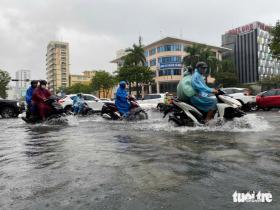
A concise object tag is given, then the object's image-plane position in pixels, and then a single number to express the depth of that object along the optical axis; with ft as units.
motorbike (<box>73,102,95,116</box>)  58.85
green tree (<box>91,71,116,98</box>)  257.34
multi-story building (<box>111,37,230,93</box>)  246.68
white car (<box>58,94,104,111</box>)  77.77
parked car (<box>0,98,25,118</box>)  67.26
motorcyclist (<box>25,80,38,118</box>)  43.33
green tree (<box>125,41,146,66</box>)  203.21
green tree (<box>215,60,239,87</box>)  241.14
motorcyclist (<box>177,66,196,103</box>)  29.31
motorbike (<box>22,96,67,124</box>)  41.73
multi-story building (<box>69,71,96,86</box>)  507.22
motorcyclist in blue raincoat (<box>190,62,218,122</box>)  28.68
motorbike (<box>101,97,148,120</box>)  41.52
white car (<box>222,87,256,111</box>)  68.03
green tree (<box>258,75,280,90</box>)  223.30
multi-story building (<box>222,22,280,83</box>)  294.66
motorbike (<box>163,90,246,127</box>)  28.60
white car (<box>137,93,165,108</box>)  88.38
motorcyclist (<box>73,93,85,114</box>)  59.20
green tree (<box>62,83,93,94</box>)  320.91
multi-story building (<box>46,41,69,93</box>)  478.59
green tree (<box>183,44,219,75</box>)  200.54
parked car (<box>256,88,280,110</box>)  67.97
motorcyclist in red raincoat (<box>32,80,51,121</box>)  41.22
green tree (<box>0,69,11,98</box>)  205.80
